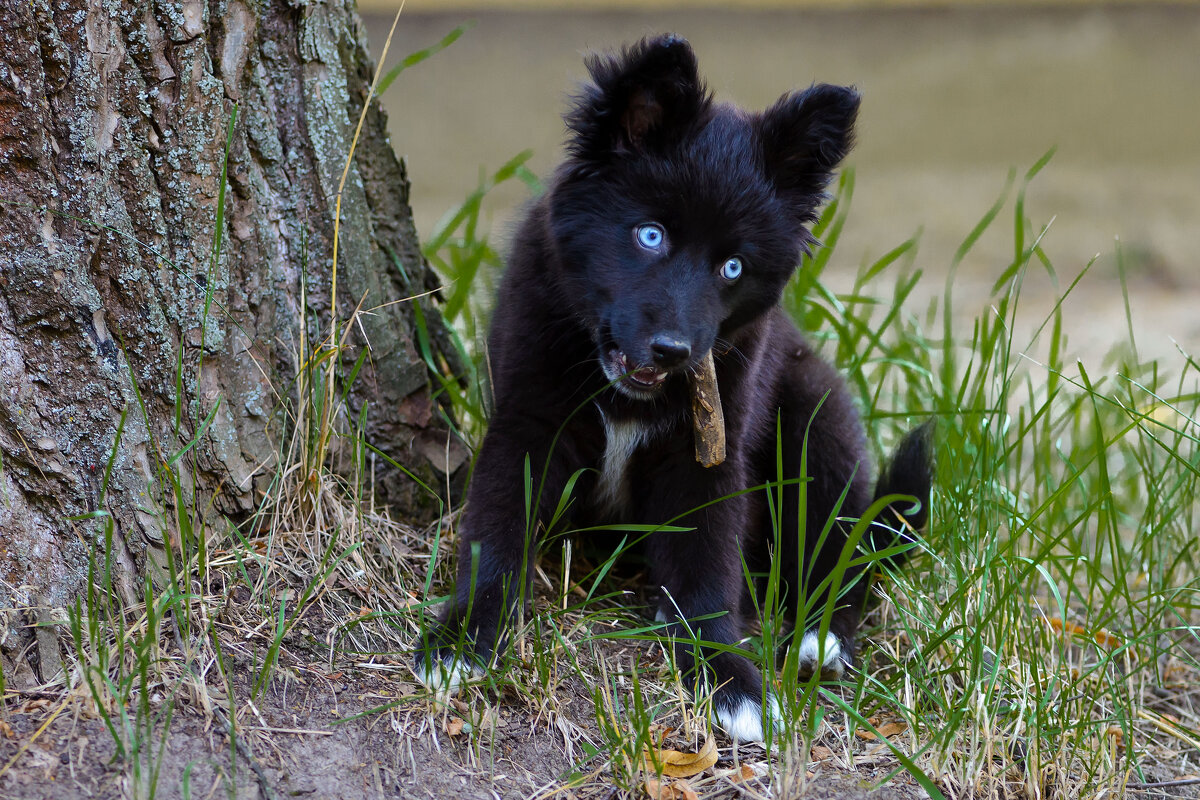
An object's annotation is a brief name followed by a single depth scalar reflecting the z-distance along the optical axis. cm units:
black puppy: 432
